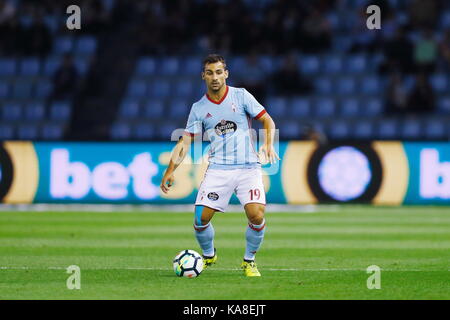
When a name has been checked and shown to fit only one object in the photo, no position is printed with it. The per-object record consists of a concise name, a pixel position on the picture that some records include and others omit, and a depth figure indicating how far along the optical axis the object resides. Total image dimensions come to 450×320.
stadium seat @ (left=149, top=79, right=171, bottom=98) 26.16
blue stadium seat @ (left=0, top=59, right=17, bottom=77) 27.23
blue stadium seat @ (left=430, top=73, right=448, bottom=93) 24.97
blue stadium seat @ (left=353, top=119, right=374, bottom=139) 24.18
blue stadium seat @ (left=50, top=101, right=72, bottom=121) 25.78
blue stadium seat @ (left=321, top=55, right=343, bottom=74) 25.77
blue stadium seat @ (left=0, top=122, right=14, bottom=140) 25.18
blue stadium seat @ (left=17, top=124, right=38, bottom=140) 25.30
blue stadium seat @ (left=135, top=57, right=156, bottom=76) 26.95
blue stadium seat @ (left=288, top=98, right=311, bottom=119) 25.12
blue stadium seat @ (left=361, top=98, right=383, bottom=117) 24.59
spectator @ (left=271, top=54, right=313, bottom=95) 25.14
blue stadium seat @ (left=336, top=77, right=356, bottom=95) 25.38
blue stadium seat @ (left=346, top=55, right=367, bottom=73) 25.70
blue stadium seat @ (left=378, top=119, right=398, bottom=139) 24.17
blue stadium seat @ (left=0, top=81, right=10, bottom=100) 26.50
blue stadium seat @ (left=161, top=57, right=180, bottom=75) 26.80
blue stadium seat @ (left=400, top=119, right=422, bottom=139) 24.02
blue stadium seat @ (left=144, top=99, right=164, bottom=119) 25.49
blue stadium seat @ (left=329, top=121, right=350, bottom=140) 24.28
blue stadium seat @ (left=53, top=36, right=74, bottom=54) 27.57
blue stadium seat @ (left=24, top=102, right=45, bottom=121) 25.83
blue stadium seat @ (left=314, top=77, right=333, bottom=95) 25.45
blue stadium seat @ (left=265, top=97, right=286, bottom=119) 24.94
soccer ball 9.90
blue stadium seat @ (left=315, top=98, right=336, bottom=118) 24.91
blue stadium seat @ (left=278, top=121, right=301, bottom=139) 24.11
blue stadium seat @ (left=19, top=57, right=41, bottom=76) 27.10
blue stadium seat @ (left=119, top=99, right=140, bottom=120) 25.62
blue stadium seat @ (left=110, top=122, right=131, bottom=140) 25.08
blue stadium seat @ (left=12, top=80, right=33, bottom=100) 26.39
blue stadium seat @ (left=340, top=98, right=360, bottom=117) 24.77
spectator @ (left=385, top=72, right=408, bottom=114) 24.27
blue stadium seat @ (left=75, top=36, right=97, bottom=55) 27.62
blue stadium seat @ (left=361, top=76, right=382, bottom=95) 25.20
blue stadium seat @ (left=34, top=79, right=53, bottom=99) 26.40
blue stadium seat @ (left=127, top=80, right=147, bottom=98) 26.30
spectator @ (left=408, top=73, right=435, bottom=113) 24.05
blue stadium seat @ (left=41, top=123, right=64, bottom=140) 25.10
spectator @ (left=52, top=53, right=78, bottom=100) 25.83
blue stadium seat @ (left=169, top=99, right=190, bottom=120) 25.19
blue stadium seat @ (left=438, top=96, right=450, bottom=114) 24.34
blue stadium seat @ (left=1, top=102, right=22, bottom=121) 25.86
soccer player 10.14
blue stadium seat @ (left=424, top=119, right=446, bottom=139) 23.89
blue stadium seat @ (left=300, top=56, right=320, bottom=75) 25.86
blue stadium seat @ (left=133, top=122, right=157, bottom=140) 24.78
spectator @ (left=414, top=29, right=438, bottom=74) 24.92
